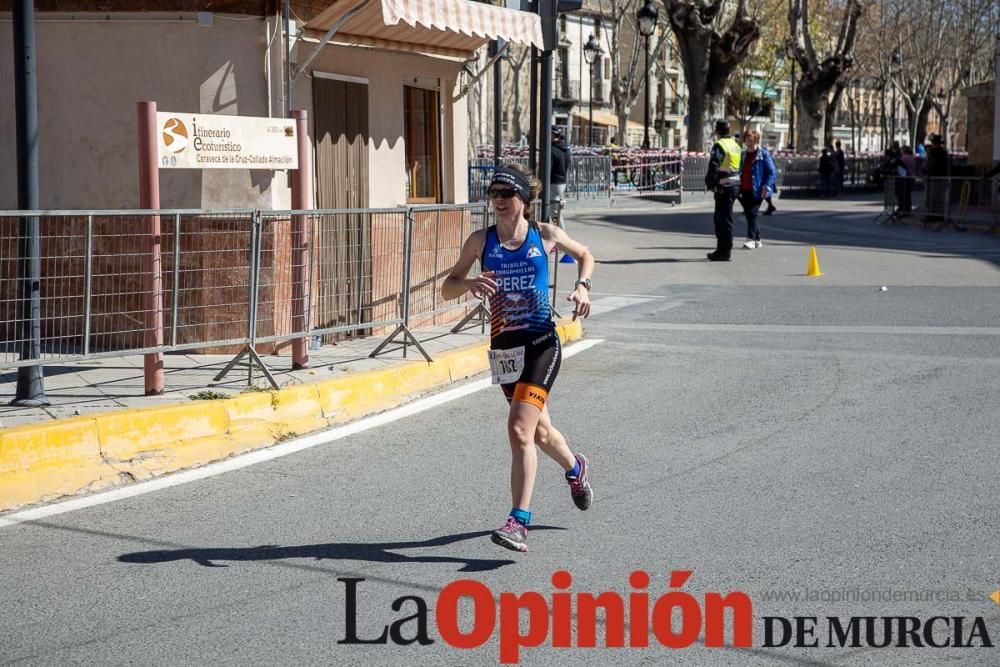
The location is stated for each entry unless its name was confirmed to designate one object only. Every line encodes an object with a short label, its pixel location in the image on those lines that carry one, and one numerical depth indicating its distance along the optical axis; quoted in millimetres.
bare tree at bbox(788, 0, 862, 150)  50844
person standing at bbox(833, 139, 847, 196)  48625
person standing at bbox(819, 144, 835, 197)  46688
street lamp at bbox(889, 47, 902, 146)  58188
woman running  6078
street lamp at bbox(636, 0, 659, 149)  35562
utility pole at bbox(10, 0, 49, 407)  7867
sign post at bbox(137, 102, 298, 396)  8570
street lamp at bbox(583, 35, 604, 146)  43525
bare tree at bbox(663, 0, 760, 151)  43875
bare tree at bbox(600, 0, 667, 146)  60562
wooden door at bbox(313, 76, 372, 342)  10172
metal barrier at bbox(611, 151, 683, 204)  42031
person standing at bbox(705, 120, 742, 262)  19281
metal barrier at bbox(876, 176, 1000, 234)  26781
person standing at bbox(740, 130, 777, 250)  20594
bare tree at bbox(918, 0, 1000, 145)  58781
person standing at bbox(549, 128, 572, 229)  21750
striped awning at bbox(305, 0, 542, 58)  10531
